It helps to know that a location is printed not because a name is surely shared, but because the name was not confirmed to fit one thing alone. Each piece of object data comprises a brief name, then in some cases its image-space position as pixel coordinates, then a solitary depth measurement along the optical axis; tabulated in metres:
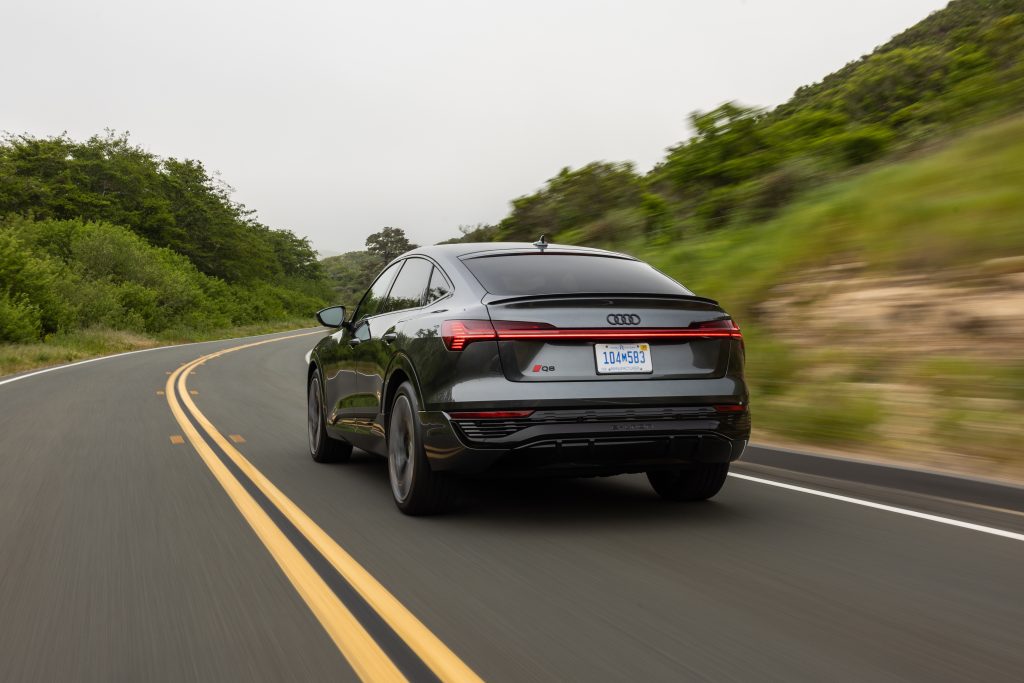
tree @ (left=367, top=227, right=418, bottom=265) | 114.12
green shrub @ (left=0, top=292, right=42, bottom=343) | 29.67
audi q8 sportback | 5.26
